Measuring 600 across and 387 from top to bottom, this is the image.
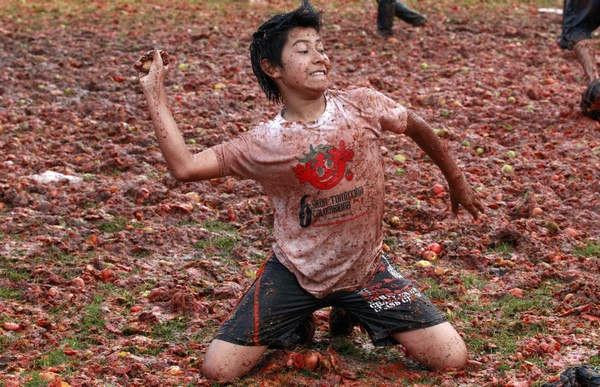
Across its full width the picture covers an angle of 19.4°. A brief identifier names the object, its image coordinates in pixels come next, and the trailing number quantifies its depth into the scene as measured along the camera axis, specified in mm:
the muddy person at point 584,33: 14351
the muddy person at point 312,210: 7249
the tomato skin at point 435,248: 9844
